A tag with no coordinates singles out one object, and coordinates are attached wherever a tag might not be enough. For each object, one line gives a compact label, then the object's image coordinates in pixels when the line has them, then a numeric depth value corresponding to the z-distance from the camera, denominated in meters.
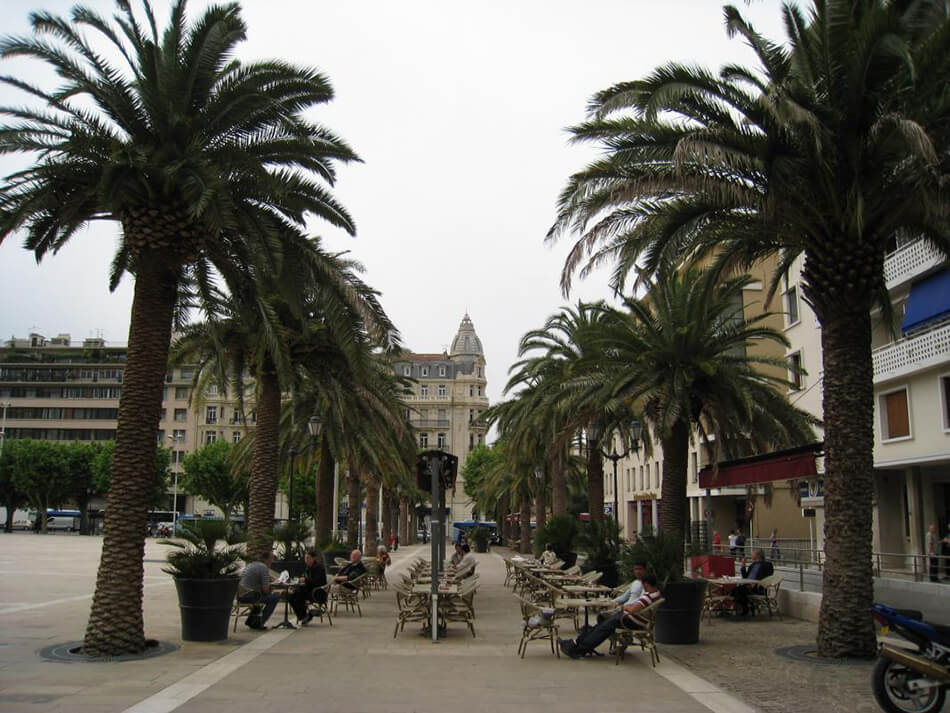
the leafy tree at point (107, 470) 86.06
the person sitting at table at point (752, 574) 17.19
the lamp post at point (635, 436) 23.73
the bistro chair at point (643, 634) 11.74
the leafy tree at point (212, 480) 85.25
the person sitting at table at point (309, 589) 15.73
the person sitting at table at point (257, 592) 15.00
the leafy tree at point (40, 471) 84.25
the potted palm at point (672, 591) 13.60
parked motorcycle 8.20
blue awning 24.78
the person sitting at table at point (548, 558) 23.06
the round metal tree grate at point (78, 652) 11.41
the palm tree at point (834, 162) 11.50
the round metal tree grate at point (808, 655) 11.59
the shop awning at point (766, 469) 18.06
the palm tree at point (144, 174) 12.13
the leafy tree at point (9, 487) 85.62
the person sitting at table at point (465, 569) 18.32
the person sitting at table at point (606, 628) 11.87
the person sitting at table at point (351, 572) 18.19
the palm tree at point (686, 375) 19.30
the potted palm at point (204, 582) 13.20
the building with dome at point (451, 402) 123.69
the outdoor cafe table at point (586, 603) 12.62
